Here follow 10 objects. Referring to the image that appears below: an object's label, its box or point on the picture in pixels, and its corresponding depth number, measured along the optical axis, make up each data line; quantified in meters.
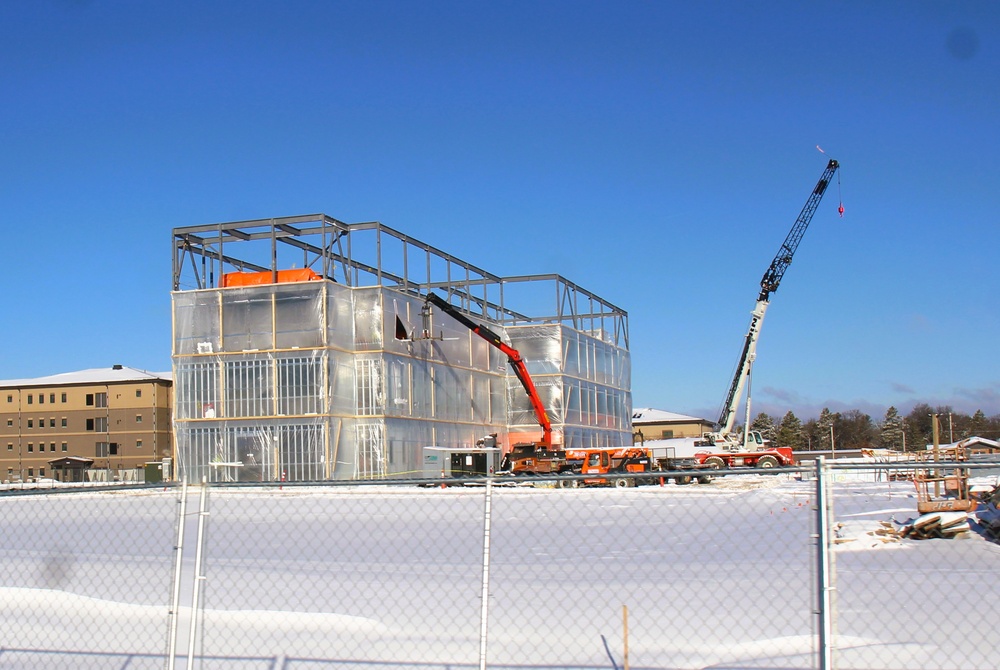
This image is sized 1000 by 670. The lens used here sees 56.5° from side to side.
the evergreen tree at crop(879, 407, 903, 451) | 147.75
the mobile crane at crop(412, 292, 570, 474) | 47.88
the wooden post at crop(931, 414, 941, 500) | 21.56
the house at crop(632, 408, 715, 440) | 144.12
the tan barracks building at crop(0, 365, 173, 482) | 89.19
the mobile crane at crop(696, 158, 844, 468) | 54.16
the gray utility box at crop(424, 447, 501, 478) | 48.06
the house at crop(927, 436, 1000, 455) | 77.50
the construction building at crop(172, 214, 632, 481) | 44.06
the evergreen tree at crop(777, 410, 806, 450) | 141.38
